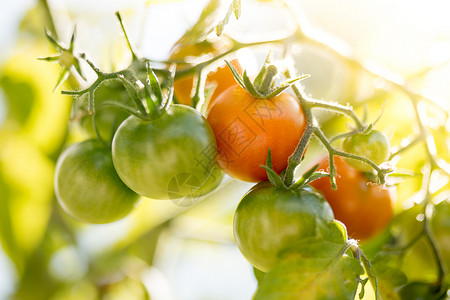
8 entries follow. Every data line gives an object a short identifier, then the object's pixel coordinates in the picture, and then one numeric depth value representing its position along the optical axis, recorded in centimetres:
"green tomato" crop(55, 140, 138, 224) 43
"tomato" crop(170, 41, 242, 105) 46
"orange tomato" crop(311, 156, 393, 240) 47
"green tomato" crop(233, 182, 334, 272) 39
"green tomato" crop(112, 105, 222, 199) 39
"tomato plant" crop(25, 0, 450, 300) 39
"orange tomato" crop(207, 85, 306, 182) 41
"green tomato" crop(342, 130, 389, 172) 43
